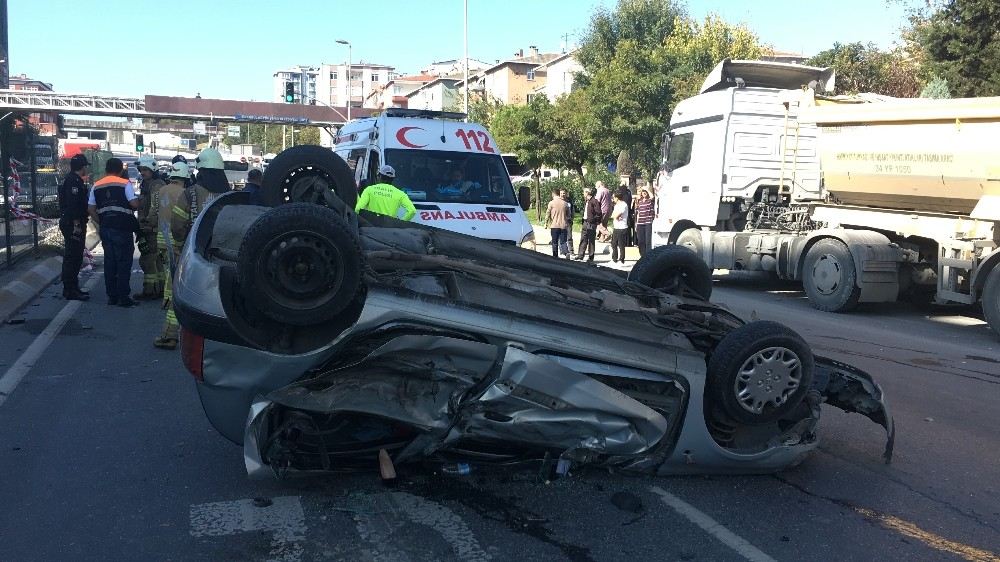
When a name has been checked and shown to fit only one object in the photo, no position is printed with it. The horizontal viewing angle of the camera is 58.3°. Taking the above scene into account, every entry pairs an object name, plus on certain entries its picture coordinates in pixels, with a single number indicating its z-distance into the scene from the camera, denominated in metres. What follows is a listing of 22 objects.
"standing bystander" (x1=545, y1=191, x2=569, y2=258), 18.08
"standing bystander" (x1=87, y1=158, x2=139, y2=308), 10.73
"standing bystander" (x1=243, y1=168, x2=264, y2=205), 10.89
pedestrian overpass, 68.88
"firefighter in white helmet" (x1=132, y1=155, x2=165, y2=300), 11.56
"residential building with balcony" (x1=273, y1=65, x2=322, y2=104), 168.57
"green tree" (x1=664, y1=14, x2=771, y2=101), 30.14
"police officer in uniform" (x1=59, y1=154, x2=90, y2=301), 11.24
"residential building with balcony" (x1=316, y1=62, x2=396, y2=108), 156.14
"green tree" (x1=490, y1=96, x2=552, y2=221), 34.38
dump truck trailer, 10.48
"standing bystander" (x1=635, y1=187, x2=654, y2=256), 18.47
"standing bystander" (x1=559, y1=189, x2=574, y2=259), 18.34
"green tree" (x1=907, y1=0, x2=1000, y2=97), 19.97
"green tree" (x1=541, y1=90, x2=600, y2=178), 34.09
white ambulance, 10.22
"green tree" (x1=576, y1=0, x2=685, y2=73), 41.69
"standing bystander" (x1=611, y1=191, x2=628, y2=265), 18.27
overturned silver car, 3.99
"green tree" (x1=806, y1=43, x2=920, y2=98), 27.81
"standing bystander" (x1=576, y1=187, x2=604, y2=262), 18.64
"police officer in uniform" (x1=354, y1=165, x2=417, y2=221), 8.01
